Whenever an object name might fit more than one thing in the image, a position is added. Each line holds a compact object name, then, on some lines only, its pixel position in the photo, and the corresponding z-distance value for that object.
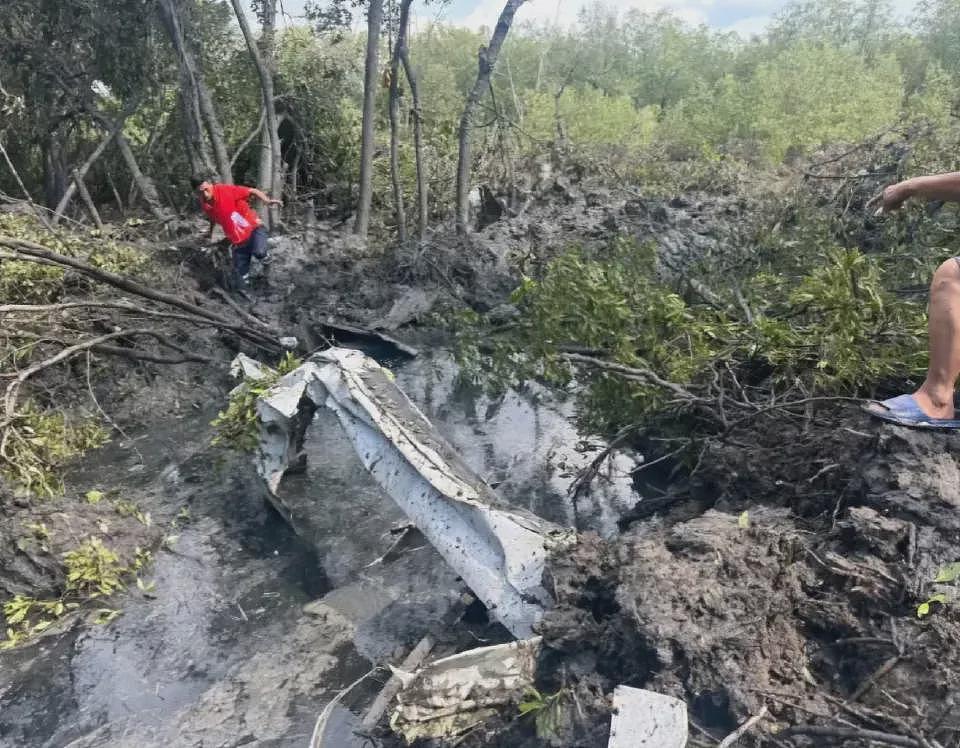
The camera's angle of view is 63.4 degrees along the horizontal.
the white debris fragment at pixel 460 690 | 2.64
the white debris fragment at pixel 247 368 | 5.18
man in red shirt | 8.95
